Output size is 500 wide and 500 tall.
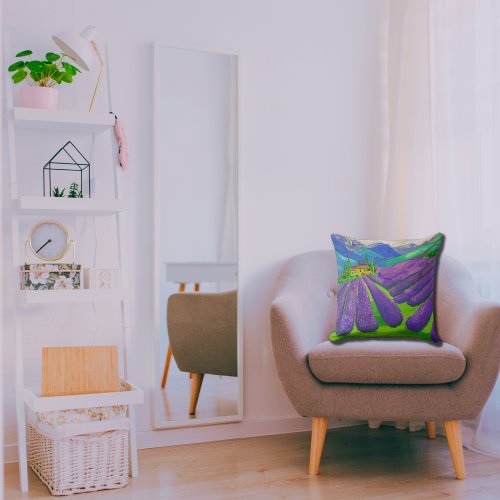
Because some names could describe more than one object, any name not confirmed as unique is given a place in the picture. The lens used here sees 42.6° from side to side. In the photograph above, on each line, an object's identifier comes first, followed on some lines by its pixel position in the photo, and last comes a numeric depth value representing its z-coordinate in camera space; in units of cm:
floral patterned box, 216
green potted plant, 219
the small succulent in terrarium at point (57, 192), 229
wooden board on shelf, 204
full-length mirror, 256
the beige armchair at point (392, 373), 205
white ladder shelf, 205
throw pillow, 236
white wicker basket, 199
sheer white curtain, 248
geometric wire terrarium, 240
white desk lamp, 211
